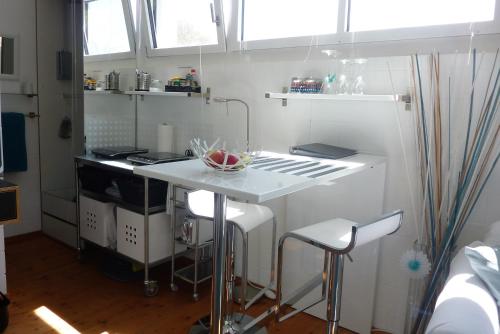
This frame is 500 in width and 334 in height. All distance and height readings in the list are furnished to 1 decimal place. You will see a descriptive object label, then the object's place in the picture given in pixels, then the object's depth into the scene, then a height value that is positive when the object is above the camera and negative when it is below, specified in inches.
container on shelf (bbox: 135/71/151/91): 126.6 +3.2
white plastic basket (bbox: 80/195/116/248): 116.3 -36.2
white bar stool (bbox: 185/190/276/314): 75.9 -22.2
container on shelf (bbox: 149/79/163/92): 124.6 +2.1
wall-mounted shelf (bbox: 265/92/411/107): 78.0 +0.5
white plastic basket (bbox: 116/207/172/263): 106.3 -36.1
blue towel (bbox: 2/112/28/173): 127.6 -16.6
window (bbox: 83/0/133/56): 134.9 +19.7
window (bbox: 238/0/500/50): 79.2 +16.8
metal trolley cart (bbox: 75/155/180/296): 105.0 -29.3
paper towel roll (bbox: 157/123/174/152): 123.0 -12.7
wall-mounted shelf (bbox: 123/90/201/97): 113.7 -0.2
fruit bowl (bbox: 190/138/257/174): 61.0 -9.4
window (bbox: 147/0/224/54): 113.7 +19.6
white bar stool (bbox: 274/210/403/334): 61.4 -21.4
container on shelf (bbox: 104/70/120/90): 134.9 +3.3
